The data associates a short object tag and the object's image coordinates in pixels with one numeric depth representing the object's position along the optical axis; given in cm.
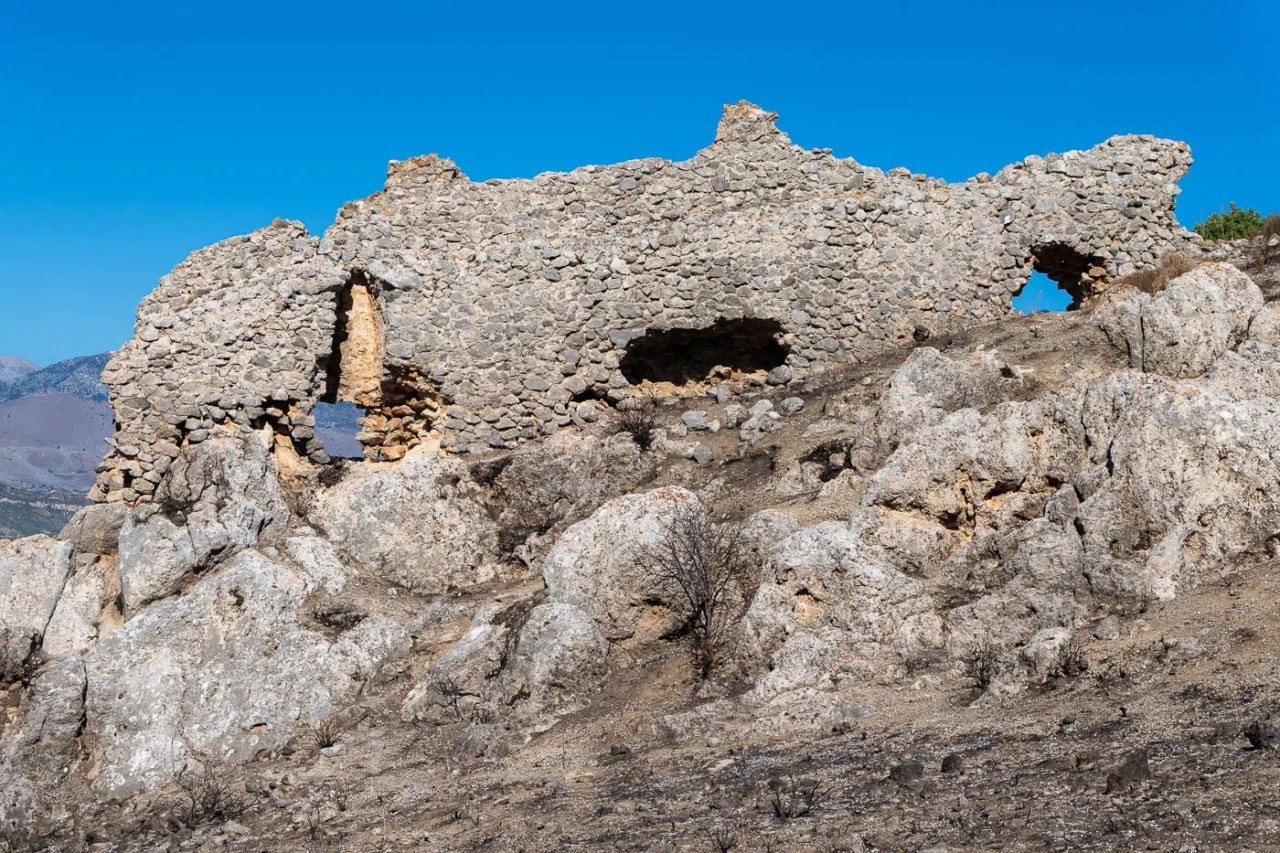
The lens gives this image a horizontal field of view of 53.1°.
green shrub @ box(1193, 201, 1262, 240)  2347
